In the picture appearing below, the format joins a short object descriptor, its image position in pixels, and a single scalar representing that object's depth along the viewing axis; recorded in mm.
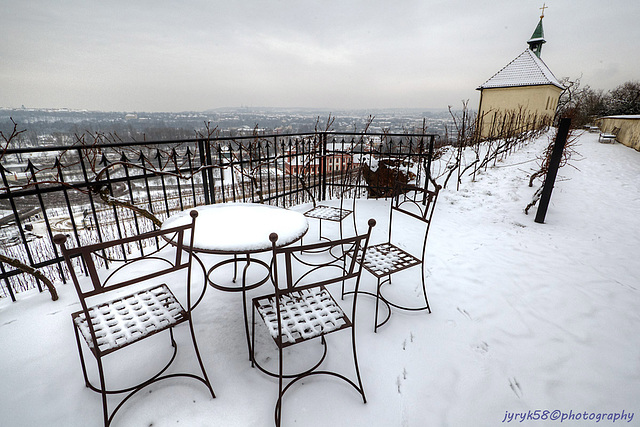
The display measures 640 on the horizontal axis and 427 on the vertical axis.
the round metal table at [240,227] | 1667
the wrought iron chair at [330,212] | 3305
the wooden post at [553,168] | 3773
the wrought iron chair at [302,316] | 1317
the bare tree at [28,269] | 2104
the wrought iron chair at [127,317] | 1169
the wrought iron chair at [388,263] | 2115
